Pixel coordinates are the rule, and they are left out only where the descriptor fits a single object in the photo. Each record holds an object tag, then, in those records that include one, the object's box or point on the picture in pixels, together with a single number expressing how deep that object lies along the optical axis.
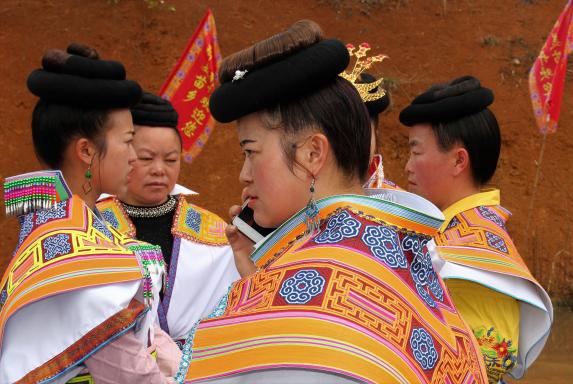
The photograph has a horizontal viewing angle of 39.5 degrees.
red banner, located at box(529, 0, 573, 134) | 8.40
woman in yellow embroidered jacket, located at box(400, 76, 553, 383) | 3.18
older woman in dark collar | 4.31
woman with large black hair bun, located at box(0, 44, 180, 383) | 2.59
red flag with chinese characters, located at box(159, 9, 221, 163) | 6.63
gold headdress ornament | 2.32
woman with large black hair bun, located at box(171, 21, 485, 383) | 1.64
